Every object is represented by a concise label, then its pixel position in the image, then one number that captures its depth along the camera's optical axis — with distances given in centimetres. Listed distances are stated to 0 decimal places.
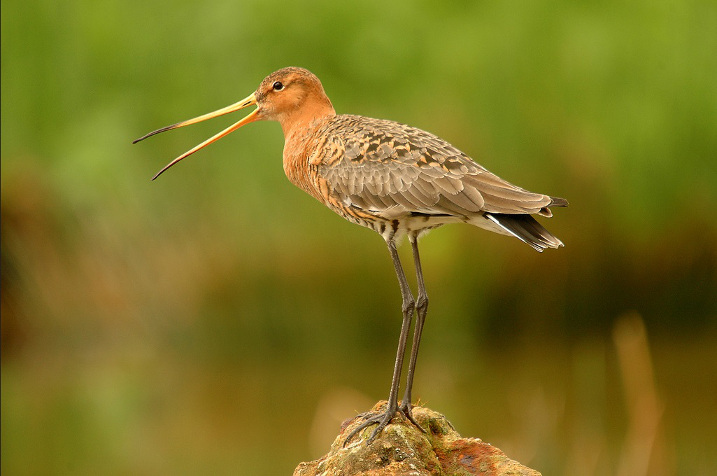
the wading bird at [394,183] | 1147
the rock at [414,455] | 1102
